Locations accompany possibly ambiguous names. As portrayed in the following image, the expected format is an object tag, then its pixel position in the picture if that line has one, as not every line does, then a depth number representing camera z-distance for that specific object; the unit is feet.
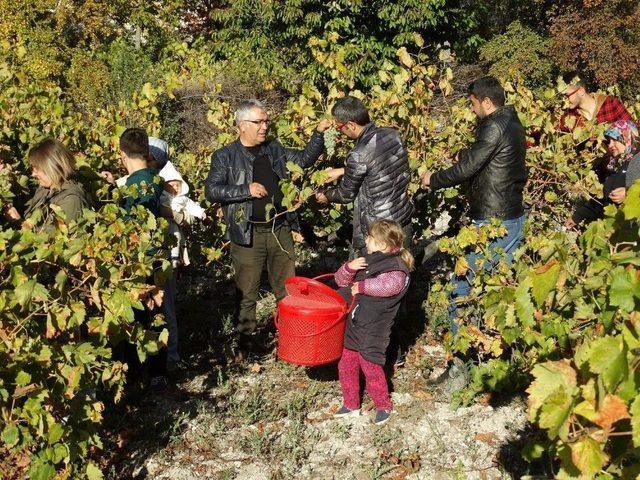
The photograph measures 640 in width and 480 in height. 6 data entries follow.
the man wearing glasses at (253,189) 14.51
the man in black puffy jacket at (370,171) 13.67
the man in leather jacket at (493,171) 13.47
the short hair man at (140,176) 13.07
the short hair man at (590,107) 17.89
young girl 12.62
